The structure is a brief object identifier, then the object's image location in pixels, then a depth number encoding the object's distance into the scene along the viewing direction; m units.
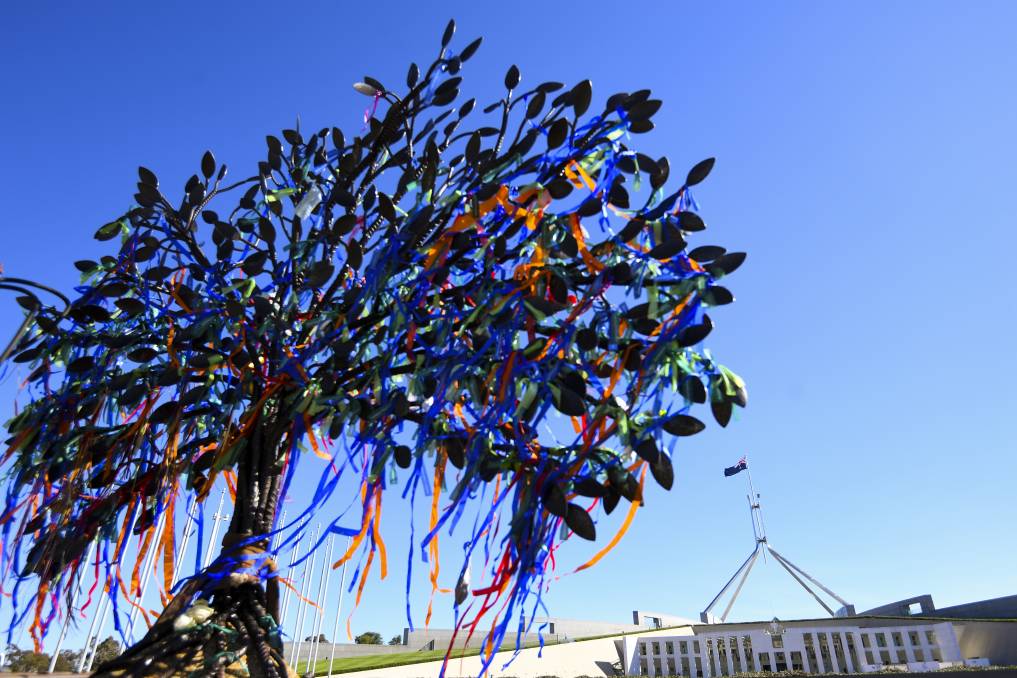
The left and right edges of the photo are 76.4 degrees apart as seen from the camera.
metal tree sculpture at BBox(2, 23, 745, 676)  2.20
